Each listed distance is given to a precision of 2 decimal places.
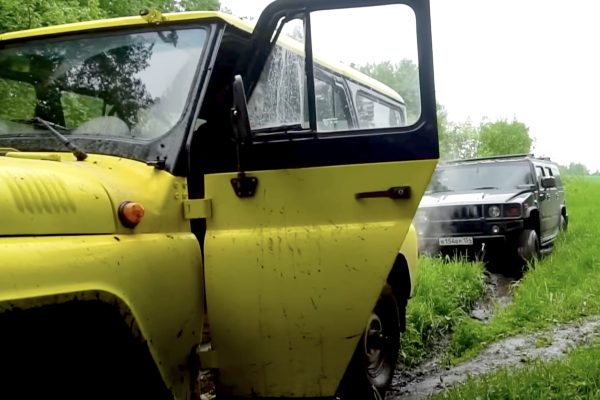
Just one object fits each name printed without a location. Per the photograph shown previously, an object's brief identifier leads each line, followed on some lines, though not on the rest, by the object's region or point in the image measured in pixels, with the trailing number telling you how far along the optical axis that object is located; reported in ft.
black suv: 31.73
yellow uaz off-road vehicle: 8.41
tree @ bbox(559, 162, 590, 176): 101.00
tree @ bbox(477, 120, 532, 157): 95.25
